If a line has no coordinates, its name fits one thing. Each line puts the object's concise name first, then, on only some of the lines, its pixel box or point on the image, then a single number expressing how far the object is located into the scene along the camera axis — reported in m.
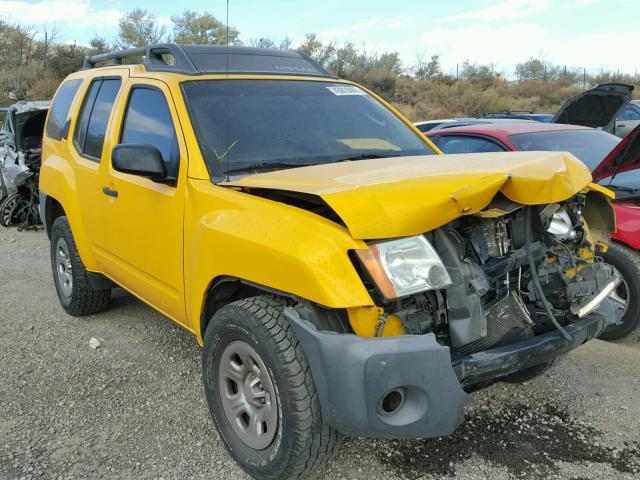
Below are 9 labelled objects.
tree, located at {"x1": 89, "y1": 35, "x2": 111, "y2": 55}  30.66
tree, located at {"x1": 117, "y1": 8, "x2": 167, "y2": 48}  24.20
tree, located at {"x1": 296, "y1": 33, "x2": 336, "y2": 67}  33.50
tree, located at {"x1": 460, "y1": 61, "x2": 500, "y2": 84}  37.44
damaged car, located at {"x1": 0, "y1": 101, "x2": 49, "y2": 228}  8.95
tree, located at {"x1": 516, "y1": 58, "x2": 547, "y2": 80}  42.31
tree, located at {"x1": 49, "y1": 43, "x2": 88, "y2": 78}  29.20
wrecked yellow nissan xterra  2.30
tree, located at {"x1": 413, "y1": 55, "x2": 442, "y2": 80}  38.69
